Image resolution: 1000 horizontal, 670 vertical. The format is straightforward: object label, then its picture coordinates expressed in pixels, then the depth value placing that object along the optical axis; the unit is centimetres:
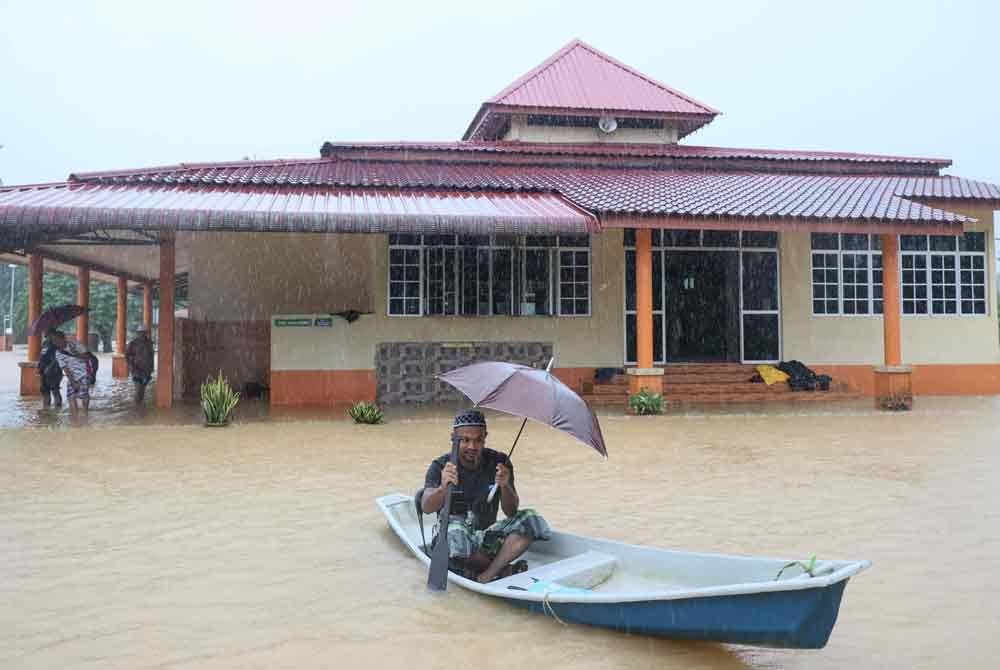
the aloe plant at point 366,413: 1223
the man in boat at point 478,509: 497
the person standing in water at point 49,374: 1450
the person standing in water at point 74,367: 1342
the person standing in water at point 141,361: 1556
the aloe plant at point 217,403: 1182
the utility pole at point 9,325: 5067
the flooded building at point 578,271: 1395
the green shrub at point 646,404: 1331
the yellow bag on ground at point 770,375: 1562
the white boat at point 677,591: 347
